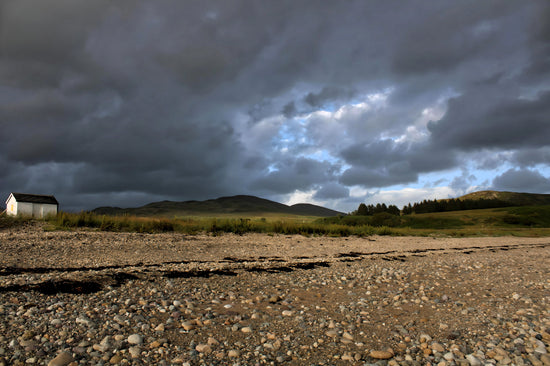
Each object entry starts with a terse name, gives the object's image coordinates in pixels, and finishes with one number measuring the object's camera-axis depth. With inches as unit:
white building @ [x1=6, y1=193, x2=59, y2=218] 996.6
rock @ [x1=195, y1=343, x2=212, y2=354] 172.1
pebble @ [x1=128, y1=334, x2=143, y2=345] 176.2
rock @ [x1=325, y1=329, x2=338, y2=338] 201.0
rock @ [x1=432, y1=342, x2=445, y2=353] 186.1
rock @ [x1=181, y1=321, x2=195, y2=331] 199.0
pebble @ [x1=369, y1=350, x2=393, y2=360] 175.0
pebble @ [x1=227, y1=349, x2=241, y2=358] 169.3
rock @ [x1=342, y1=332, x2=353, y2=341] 197.8
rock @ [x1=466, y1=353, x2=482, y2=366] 171.3
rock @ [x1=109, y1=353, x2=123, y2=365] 155.5
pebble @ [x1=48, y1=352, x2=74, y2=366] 150.3
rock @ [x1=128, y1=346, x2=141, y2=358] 162.9
